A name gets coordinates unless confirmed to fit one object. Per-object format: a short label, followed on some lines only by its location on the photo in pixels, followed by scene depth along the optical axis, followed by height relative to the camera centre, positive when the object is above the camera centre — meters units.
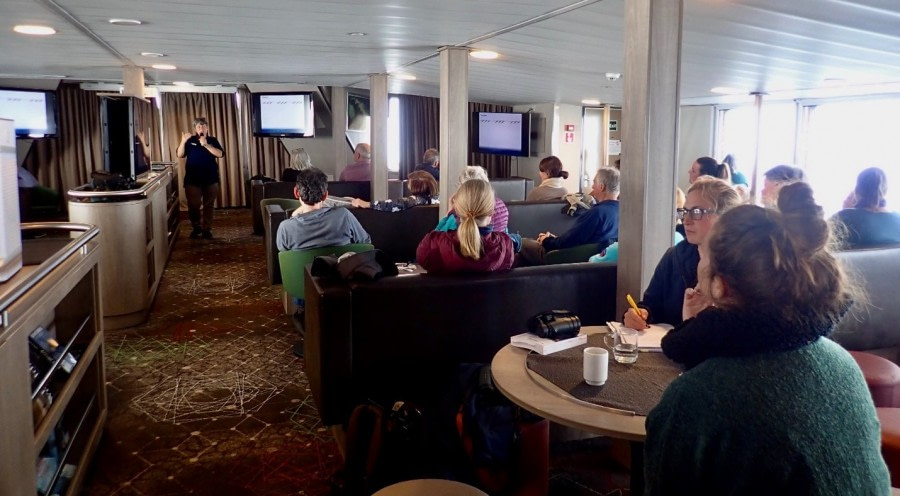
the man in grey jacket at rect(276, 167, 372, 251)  4.59 -0.43
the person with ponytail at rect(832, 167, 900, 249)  4.11 -0.35
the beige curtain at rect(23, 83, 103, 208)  11.46 +0.20
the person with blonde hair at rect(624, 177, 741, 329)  2.75 -0.41
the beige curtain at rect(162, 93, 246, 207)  12.80 +0.66
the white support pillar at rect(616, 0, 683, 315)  3.16 +0.11
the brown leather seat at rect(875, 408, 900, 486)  2.28 -0.95
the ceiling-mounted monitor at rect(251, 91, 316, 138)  10.58 +0.69
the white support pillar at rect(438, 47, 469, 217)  5.91 +0.38
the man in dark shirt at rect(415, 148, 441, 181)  8.70 -0.05
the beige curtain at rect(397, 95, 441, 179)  13.50 +0.63
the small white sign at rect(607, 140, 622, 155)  13.40 +0.26
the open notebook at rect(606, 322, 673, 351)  2.42 -0.65
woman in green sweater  1.15 -0.39
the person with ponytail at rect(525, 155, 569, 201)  7.22 -0.25
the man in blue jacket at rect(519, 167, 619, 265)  4.80 -0.43
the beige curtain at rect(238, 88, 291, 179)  13.19 +0.05
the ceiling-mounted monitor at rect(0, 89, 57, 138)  9.84 +0.72
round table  1.81 -0.70
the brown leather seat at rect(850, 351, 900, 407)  2.67 -0.87
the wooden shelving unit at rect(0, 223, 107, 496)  1.99 -0.77
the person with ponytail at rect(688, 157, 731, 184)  5.39 -0.08
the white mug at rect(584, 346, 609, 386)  2.09 -0.63
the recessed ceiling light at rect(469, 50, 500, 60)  6.07 +0.95
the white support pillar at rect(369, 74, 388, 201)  8.42 +0.16
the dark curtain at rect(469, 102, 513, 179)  13.96 -0.04
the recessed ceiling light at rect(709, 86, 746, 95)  9.41 +0.98
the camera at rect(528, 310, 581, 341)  2.46 -0.60
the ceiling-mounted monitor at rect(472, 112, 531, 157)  11.70 +0.47
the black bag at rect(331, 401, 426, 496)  2.67 -1.14
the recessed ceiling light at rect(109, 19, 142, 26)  4.89 +0.98
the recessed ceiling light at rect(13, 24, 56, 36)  5.24 +1.01
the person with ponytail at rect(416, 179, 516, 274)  3.28 -0.40
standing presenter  9.41 -0.15
